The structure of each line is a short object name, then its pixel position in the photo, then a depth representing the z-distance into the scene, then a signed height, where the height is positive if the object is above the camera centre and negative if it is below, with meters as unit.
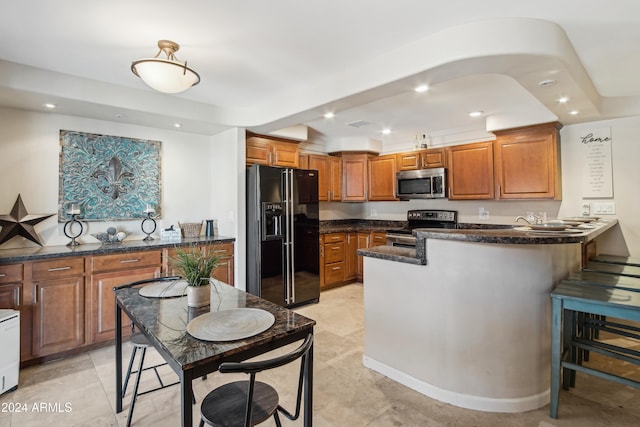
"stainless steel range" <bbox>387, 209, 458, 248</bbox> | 4.60 -0.12
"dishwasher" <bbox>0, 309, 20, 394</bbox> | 2.22 -0.95
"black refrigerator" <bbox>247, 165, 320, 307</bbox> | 3.80 -0.24
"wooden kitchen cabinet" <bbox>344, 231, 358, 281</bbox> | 5.26 -0.71
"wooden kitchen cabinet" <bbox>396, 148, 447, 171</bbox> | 4.66 +0.87
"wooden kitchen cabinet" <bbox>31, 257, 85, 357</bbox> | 2.62 -0.76
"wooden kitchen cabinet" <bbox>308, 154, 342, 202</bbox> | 5.14 +0.70
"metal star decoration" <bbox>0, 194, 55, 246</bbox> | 2.86 -0.05
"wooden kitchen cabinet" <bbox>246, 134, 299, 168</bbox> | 4.06 +0.89
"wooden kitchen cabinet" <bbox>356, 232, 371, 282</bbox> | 5.31 -0.48
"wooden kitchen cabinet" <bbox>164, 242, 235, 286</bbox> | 3.66 -0.55
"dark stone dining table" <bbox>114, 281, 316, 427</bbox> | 1.09 -0.49
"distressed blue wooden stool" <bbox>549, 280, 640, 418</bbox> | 1.76 -0.58
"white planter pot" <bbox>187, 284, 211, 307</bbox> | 1.64 -0.42
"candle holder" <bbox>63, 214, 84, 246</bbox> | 3.20 -0.13
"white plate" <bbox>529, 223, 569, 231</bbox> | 2.25 -0.09
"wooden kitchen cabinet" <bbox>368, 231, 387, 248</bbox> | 5.10 -0.38
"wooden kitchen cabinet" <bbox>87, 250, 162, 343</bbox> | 2.88 -0.61
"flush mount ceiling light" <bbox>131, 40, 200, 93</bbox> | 1.99 +0.95
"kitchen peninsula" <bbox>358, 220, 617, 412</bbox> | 2.01 -0.66
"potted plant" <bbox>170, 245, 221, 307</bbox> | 1.64 -0.32
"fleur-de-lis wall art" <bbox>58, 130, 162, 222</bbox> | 3.21 +0.46
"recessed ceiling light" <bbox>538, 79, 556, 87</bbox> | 2.37 +1.01
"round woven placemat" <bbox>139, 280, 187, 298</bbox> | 1.83 -0.45
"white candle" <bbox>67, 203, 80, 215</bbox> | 3.16 +0.09
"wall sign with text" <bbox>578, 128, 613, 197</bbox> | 3.57 +0.59
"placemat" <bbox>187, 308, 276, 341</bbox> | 1.27 -0.47
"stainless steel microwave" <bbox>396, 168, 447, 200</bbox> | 4.55 +0.48
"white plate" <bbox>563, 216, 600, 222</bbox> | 3.18 -0.04
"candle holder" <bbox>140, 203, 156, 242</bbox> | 3.65 -0.08
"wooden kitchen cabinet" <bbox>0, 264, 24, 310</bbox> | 2.48 -0.54
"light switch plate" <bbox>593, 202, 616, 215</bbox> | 3.57 +0.07
